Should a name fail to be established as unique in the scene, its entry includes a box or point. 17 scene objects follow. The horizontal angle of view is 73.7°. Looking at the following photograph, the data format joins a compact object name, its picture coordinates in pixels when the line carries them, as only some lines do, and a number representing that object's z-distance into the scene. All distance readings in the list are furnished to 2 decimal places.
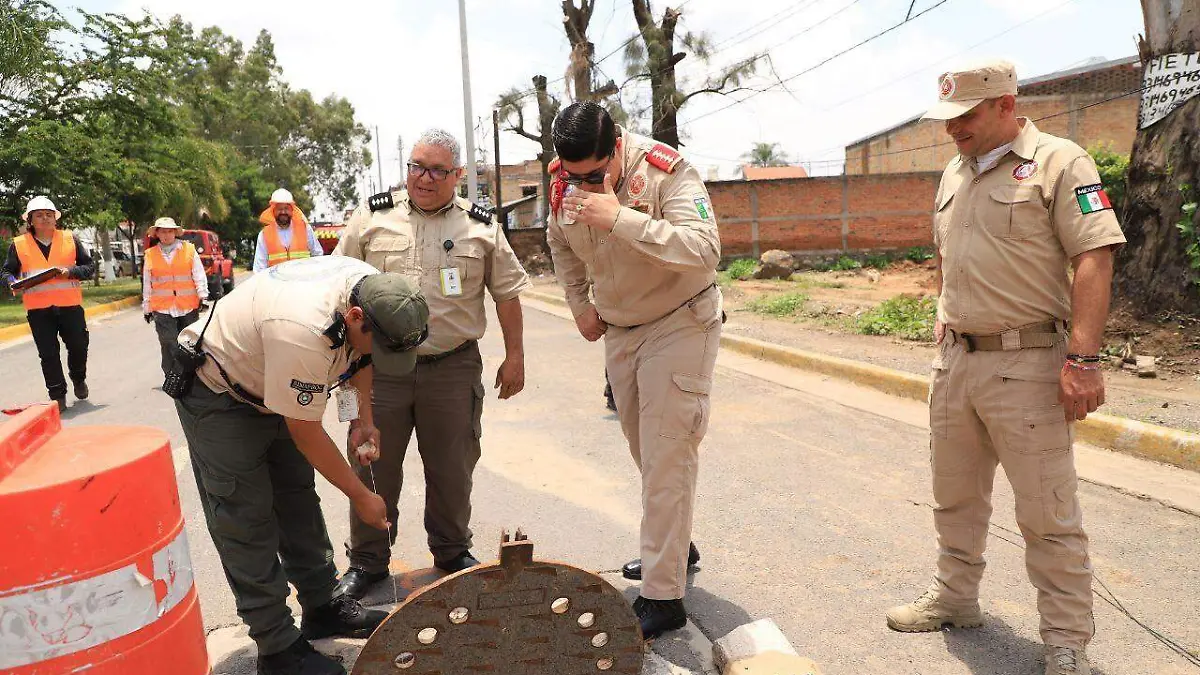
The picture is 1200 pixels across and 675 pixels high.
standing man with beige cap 2.40
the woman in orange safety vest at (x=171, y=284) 7.51
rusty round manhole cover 2.10
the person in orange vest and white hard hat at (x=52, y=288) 7.09
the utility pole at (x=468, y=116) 22.25
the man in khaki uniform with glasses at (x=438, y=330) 3.24
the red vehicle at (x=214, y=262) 19.22
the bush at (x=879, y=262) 24.98
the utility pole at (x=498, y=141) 27.33
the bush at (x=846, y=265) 24.19
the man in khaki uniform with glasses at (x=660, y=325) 2.76
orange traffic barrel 1.81
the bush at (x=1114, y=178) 15.18
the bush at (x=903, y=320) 8.86
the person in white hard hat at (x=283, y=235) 8.39
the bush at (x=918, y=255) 25.19
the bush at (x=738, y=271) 19.98
